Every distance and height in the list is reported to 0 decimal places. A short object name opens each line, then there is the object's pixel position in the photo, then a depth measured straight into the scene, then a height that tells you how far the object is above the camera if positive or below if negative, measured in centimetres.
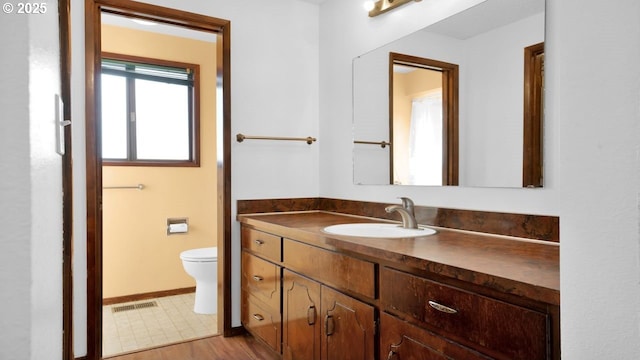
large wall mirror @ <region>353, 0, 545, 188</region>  156 +34
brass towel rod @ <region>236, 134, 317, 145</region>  258 +25
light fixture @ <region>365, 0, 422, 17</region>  216 +96
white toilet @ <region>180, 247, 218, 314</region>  300 -77
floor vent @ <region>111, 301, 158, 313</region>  322 -108
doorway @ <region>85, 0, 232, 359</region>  218 +32
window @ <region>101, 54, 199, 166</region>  343 +58
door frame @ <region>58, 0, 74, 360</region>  88 -4
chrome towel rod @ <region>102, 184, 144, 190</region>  327 -9
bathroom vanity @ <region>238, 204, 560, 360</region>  97 -38
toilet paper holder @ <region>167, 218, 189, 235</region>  353 -44
